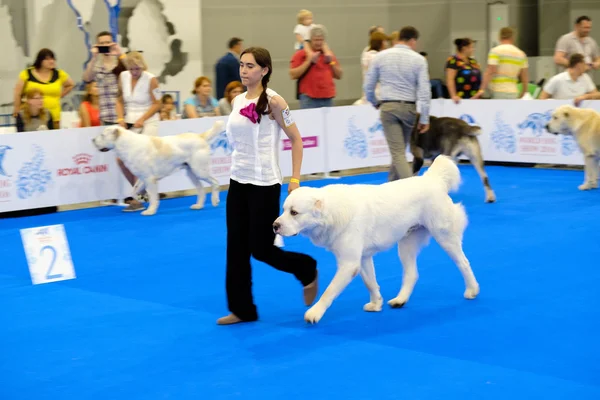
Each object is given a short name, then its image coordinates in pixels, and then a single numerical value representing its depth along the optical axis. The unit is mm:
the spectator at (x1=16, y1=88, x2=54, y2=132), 10578
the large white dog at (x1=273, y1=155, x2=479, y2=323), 5312
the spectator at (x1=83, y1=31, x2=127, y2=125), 10562
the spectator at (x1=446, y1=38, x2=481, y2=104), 13514
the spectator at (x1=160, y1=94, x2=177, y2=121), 12078
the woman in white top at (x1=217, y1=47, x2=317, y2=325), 5430
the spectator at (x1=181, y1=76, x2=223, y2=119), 12062
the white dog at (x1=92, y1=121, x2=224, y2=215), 10156
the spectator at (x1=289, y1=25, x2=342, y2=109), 12672
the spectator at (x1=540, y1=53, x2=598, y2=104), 12453
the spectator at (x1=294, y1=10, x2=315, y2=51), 13961
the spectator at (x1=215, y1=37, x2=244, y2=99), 12891
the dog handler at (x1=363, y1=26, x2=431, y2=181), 9297
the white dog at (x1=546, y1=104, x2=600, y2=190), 10953
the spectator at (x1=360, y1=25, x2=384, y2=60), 13743
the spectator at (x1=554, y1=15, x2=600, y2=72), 13493
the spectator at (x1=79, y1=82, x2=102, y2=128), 11203
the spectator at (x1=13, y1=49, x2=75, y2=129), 10797
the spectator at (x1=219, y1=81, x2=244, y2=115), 11734
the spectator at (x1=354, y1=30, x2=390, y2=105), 13367
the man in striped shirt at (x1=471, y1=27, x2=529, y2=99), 13500
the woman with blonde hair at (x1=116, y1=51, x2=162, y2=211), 10320
